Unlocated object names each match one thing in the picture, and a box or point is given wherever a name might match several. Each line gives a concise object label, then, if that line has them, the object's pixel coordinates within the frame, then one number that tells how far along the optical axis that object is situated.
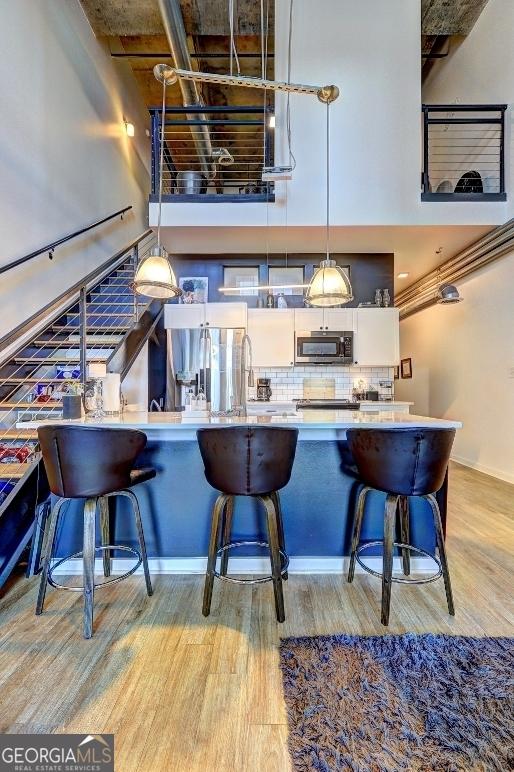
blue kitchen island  2.29
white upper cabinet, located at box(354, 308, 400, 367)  4.83
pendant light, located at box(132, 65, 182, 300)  2.34
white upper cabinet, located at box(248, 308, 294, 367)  4.87
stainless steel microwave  4.80
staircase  2.22
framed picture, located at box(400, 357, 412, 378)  7.52
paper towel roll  2.52
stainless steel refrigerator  2.49
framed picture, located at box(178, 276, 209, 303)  5.34
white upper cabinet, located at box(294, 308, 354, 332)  4.83
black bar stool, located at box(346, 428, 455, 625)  1.77
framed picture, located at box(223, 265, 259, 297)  5.36
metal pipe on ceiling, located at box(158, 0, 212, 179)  4.00
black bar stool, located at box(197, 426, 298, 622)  1.74
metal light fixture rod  2.18
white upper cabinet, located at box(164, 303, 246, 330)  4.87
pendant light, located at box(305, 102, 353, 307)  2.62
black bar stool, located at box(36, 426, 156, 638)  1.74
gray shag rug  1.17
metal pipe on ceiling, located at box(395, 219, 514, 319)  4.22
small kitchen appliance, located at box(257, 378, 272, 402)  4.58
